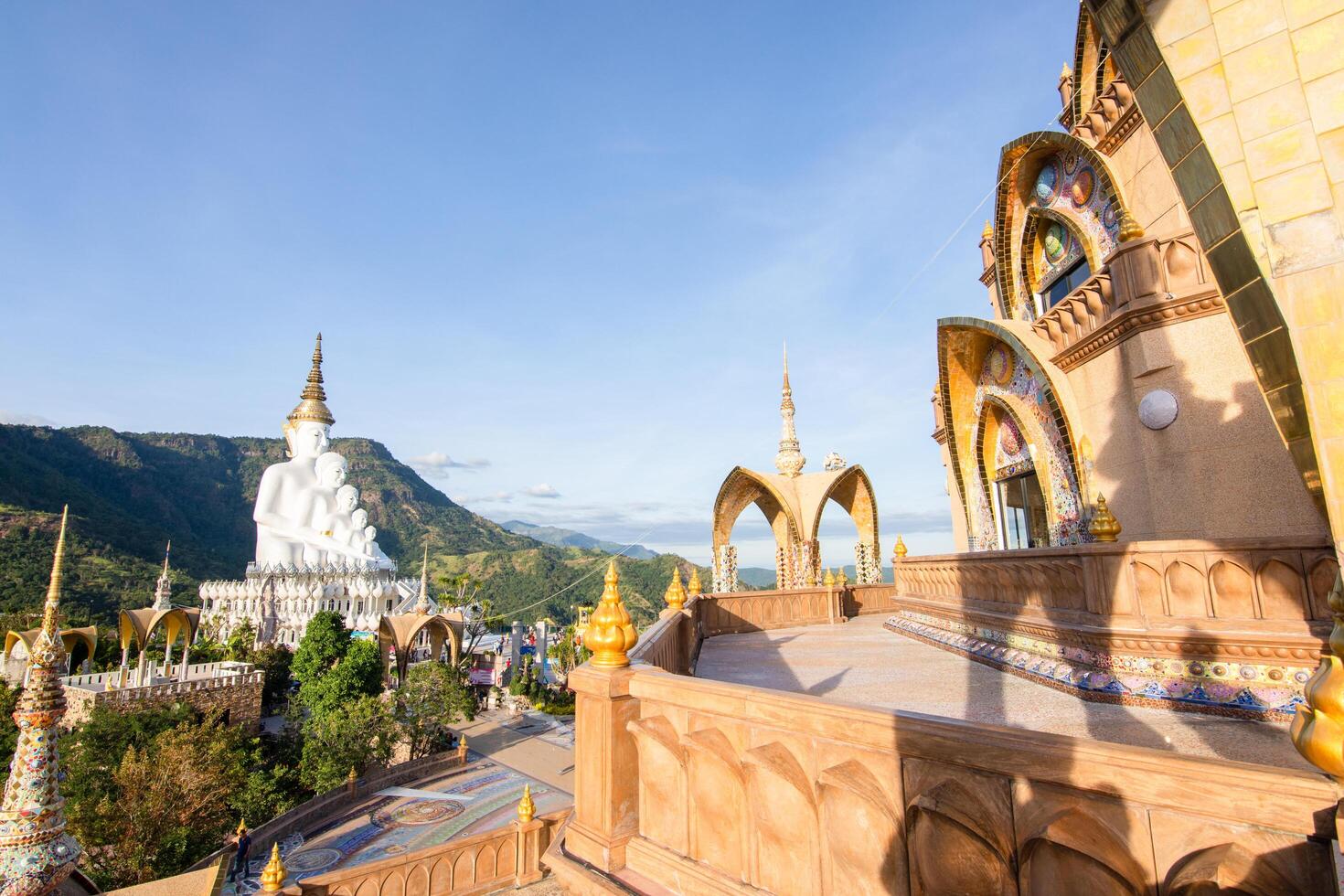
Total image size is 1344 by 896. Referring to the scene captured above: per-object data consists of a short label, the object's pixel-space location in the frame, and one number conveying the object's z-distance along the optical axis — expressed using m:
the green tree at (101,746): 16.72
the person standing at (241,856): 15.95
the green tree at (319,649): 28.19
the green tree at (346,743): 21.48
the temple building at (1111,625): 1.97
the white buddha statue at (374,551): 45.59
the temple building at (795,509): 20.20
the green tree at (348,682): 25.22
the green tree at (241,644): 33.16
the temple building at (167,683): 23.12
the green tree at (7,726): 20.19
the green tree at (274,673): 32.91
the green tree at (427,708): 25.33
